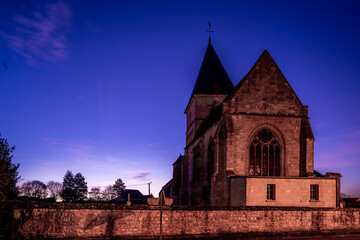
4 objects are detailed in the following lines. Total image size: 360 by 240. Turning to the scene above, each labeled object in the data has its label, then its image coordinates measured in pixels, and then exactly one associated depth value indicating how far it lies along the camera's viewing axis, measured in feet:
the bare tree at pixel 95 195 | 366.02
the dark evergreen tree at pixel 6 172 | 46.01
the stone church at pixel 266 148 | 76.62
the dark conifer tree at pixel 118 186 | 406.62
